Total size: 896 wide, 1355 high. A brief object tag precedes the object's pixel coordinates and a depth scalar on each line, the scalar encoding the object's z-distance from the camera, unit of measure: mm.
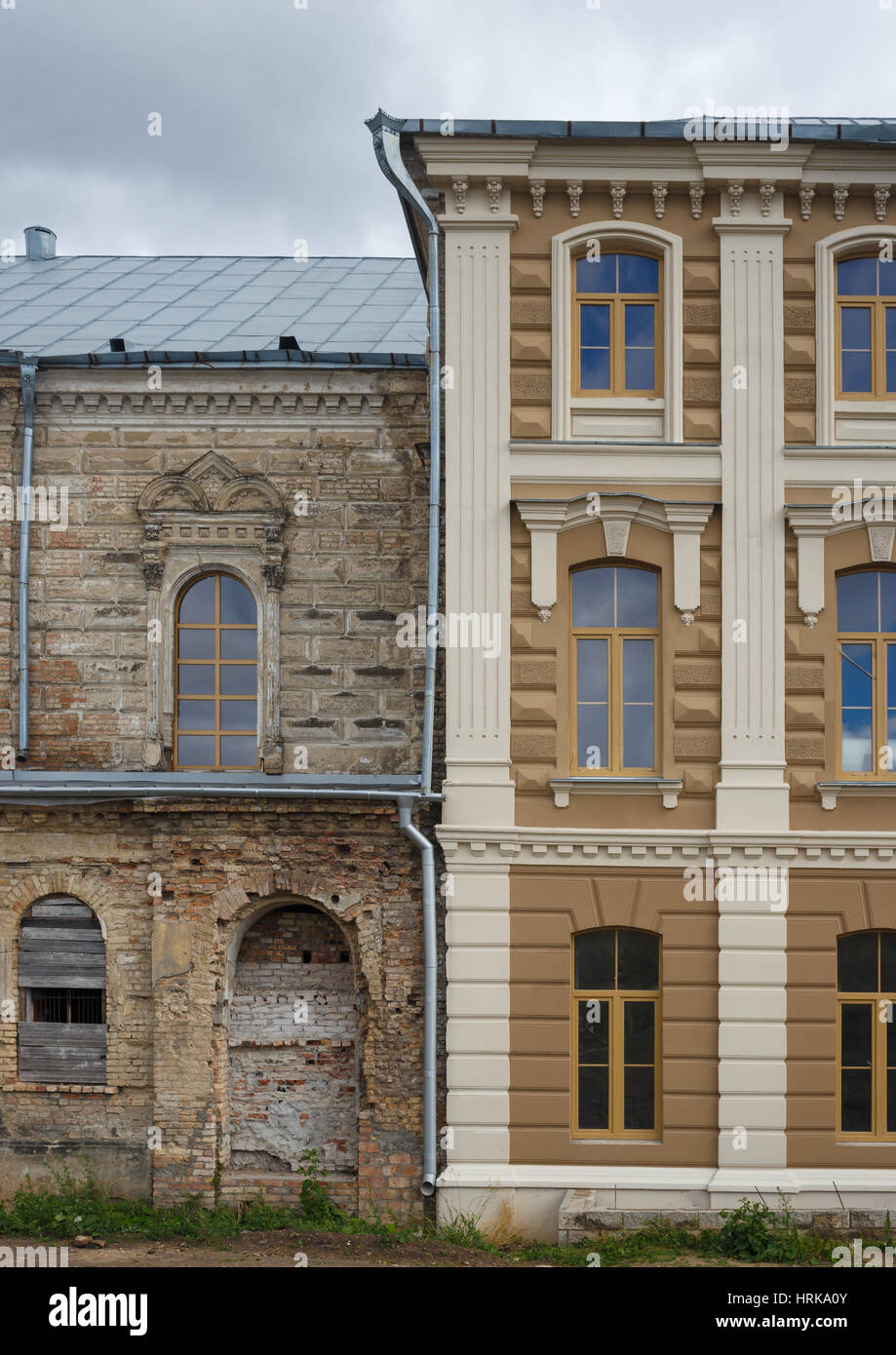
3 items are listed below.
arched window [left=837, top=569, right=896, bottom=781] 12672
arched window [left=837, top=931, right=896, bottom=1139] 12352
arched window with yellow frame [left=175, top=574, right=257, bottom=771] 13695
